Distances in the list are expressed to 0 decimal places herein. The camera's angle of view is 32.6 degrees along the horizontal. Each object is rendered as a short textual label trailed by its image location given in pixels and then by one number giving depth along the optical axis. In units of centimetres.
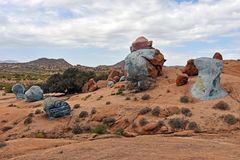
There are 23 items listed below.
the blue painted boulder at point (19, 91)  4255
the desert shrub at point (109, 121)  2658
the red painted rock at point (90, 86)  4259
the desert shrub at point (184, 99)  2966
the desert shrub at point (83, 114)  2883
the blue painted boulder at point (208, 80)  2977
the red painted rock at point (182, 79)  3341
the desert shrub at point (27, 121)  2880
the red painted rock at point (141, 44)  3819
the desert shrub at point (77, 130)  2614
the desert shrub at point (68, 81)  4666
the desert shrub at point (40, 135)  2425
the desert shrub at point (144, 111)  2735
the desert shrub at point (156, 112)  2670
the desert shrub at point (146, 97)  3179
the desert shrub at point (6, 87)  5597
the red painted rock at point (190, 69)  3600
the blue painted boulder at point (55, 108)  2909
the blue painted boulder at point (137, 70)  3453
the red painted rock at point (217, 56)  3890
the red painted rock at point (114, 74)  4442
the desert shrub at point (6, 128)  2845
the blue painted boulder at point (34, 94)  3822
